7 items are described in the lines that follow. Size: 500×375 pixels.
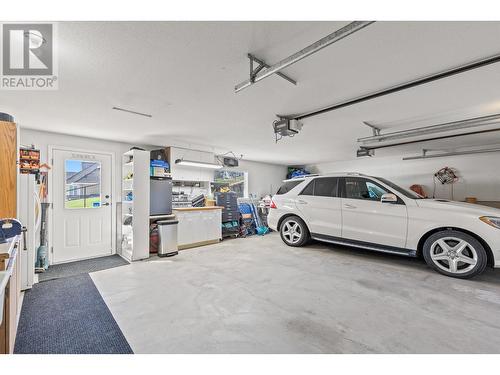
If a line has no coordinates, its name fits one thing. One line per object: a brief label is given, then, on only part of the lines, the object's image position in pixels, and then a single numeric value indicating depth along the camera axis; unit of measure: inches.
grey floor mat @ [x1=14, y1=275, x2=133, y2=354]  66.9
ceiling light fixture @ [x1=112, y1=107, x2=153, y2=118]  118.0
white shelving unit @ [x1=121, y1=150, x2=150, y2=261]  160.7
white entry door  161.9
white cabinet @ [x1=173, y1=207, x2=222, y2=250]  189.6
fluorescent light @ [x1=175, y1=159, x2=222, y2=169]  208.1
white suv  117.3
